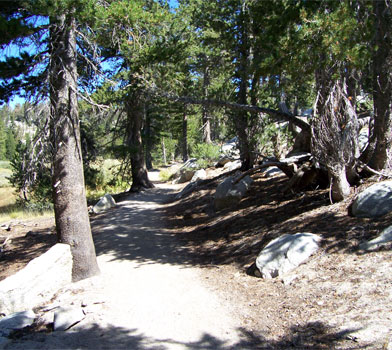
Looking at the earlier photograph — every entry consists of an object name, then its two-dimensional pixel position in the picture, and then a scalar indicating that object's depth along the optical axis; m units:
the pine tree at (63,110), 6.25
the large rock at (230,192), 10.46
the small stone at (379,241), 4.78
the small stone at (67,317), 4.63
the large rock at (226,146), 24.60
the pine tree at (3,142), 83.38
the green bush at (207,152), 21.97
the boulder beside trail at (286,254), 5.43
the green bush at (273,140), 11.21
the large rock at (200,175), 17.29
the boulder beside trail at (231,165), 16.65
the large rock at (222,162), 19.62
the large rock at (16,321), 4.57
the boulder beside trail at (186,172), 21.32
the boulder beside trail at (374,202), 5.79
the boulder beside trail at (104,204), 14.24
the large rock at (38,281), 5.51
